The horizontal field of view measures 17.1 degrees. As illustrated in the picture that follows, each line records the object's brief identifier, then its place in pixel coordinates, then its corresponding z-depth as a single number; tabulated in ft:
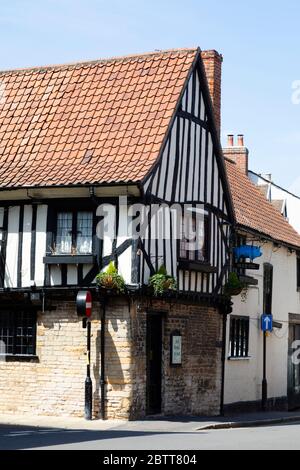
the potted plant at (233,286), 82.07
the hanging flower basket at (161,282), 68.39
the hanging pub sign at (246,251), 86.69
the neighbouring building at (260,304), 89.76
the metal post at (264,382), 95.86
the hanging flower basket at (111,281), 66.64
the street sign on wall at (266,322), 94.94
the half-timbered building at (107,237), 68.44
